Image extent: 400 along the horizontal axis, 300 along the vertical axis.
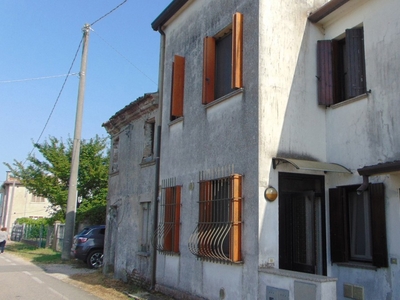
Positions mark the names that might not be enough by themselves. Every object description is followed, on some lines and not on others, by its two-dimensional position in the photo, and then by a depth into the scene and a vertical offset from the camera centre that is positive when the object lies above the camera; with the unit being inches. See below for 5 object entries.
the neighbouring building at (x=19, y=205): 2007.9 +106.1
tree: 1051.9 +129.6
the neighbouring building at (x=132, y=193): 481.1 +45.5
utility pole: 757.9 +100.5
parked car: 674.8 -27.4
